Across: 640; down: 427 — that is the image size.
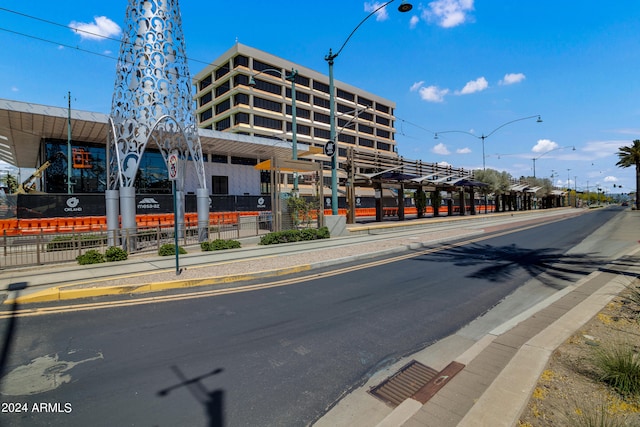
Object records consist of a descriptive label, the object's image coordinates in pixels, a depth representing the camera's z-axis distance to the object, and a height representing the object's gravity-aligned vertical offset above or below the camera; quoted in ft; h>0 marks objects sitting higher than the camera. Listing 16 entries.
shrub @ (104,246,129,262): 35.68 -4.14
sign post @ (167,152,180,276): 27.09 +4.22
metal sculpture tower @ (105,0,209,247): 43.27 +17.76
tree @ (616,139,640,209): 173.99 +26.00
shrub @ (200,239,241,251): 43.29 -4.14
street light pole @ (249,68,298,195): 59.24 +21.33
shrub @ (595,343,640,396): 9.16 -5.13
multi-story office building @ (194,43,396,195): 171.53 +68.88
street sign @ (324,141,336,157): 50.83 +10.40
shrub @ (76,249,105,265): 33.99 -4.23
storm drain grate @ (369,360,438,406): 10.36 -6.17
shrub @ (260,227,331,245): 48.08 -3.66
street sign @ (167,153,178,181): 27.09 +4.26
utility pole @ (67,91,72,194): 77.38 +15.70
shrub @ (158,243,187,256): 39.27 -4.27
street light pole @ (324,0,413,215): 51.32 +12.77
